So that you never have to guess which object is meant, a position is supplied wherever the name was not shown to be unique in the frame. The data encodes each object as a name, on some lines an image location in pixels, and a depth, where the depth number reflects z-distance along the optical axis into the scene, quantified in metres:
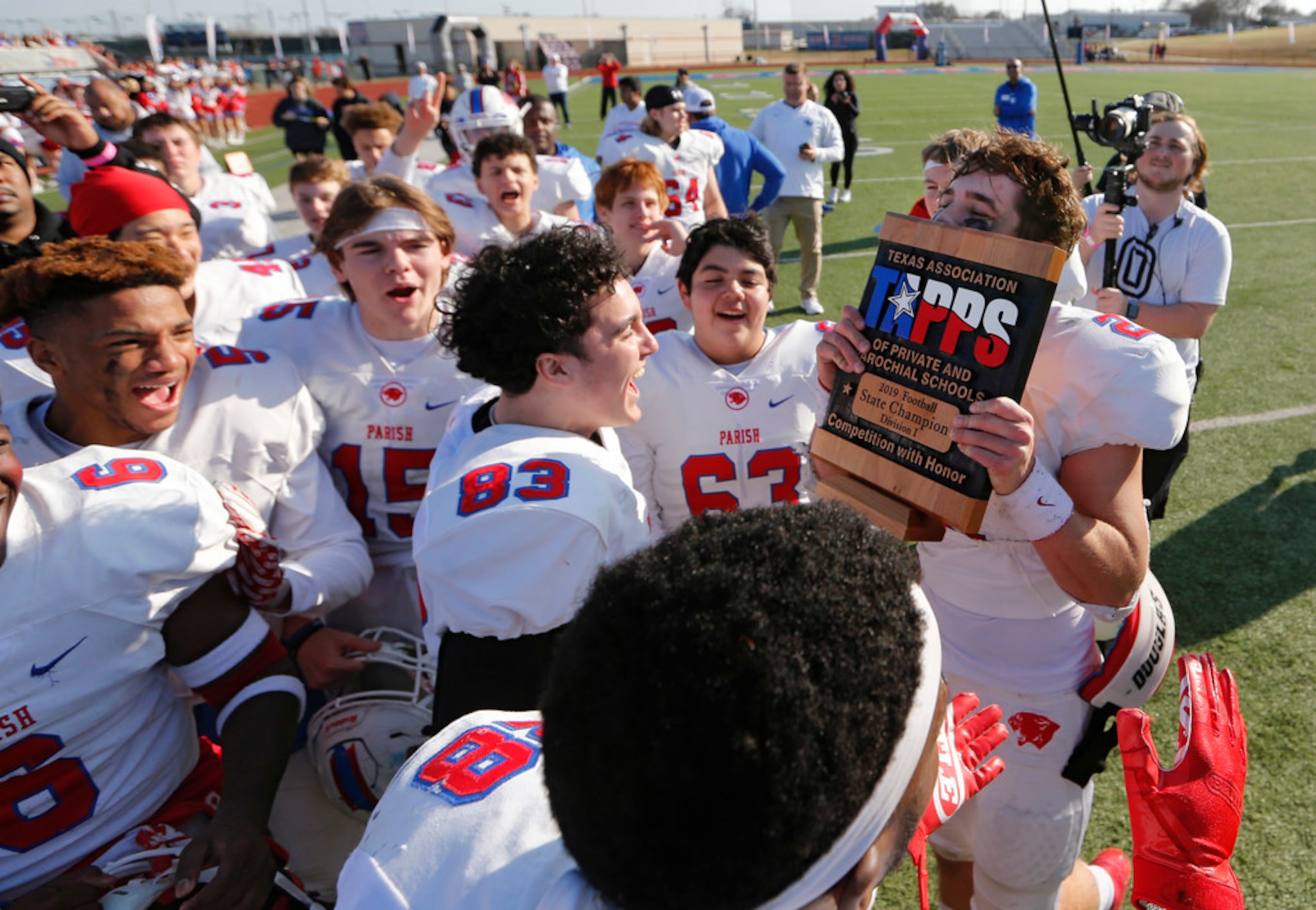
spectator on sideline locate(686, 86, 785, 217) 7.18
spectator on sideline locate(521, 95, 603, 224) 7.70
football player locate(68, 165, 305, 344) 3.09
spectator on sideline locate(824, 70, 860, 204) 11.73
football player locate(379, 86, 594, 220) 5.30
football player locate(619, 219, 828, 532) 2.71
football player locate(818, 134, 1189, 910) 1.61
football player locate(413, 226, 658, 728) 1.59
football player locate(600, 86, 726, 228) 6.21
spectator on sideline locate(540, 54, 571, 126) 21.70
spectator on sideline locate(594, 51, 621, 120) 21.73
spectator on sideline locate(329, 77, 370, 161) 12.91
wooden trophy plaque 1.56
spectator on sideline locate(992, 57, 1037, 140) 11.39
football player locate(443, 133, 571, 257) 4.66
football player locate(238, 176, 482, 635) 2.68
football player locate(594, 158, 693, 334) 4.07
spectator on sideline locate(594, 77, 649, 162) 9.59
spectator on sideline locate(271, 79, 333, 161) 13.61
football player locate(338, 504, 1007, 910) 0.80
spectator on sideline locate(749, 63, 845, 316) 7.62
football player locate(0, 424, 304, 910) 1.54
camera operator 3.71
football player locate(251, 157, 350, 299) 4.88
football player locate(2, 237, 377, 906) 2.05
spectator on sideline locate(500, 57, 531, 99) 22.08
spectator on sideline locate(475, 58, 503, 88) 18.23
